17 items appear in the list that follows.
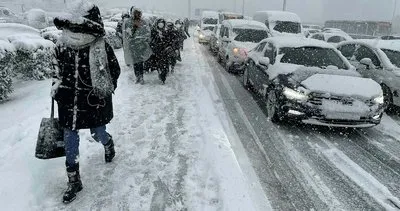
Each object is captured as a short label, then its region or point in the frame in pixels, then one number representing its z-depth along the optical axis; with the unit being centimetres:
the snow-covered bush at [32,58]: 934
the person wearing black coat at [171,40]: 1091
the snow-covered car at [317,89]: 641
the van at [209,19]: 2764
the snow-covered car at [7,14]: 3255
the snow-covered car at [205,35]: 2472
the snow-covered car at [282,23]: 1871
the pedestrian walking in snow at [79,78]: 385
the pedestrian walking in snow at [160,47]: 1051
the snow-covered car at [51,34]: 1384
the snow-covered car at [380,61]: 853
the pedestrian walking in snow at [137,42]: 1028
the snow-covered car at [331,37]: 2242
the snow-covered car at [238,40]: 1293
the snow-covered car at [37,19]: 2952
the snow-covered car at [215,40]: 1770
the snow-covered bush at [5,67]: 793
